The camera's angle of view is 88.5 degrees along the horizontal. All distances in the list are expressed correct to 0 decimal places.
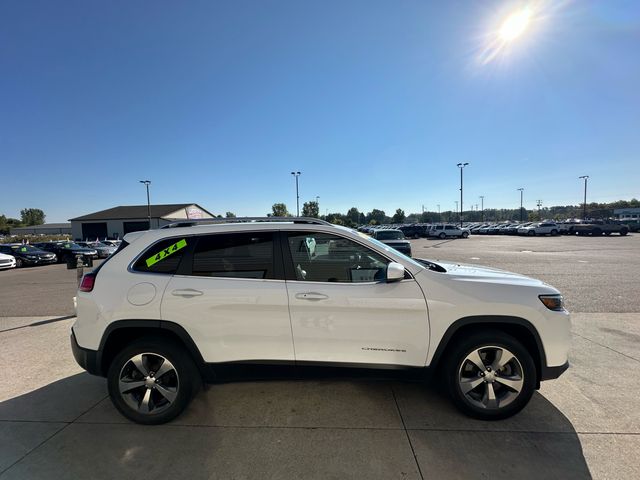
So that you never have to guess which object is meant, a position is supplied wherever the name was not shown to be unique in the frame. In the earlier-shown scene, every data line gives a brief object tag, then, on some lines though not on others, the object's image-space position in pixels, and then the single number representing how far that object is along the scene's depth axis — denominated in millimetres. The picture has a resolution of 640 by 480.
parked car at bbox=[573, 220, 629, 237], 36844
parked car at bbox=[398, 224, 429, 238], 46625
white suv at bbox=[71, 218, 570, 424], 2801
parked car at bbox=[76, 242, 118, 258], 23841
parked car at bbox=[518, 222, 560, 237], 40938
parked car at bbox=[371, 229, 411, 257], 14636
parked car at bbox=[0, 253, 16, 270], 17547
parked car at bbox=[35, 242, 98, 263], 21109
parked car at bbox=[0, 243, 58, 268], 19375
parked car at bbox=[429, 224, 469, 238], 42781
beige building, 56156
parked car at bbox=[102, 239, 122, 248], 28336
